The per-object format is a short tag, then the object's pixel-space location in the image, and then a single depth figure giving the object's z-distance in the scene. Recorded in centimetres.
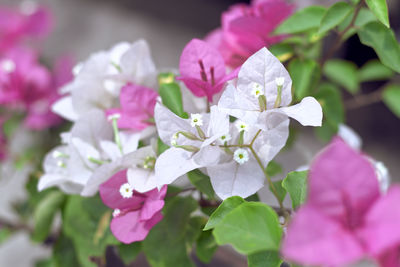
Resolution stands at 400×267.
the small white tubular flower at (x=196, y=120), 37
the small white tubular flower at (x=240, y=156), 37
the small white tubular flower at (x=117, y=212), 39
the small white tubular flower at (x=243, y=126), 36
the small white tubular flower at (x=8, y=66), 66
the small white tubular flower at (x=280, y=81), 36
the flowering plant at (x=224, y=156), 25
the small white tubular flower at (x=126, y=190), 38
